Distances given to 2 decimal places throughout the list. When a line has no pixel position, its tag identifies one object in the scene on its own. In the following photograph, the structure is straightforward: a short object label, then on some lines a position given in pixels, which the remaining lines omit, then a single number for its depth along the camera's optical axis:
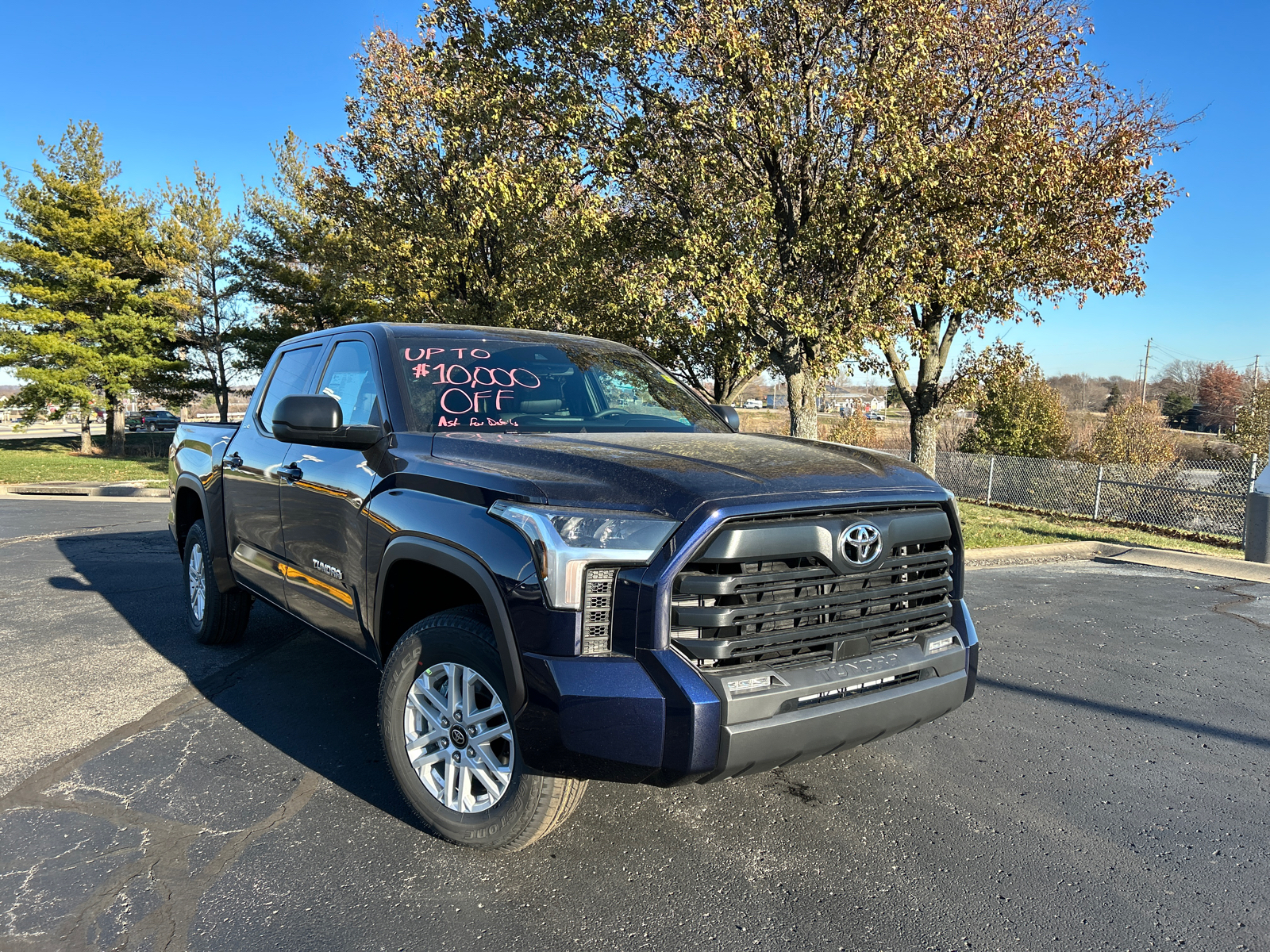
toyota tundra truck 2.49
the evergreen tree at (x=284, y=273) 27.84
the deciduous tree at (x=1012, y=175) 10.70
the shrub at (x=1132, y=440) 23.60
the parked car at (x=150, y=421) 56.34
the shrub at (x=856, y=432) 28.77
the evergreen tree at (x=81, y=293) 27.31
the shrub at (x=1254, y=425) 25.64
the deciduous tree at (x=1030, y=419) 26.58
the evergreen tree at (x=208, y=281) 29.78
